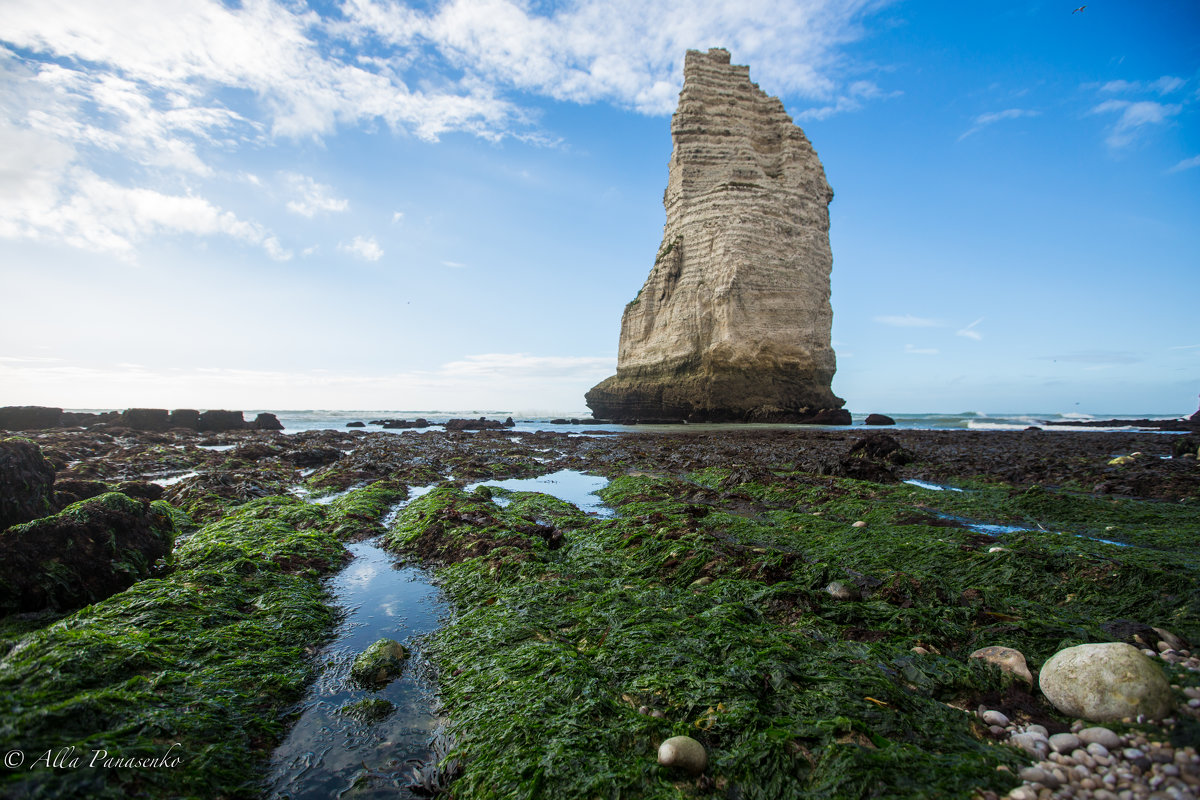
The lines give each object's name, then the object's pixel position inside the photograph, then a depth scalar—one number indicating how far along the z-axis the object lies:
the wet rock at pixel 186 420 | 24.91
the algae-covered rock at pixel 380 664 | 2.78
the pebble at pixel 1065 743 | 1.86
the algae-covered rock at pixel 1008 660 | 2.45
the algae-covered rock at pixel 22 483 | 4.10
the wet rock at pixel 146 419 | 23.34
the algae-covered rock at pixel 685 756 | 2.00
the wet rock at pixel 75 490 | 5.02
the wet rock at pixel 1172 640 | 2.55
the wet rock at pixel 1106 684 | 1.94
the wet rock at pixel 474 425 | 31.16
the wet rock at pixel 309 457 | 12.85
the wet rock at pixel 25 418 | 21.66
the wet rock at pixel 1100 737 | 1.81
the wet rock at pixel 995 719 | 2.13
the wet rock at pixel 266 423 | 26.94
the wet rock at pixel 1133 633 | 2.62
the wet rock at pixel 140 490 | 5.79
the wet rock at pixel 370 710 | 2.45
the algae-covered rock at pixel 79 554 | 3.14
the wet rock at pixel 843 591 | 3.58
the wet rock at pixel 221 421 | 25.27
